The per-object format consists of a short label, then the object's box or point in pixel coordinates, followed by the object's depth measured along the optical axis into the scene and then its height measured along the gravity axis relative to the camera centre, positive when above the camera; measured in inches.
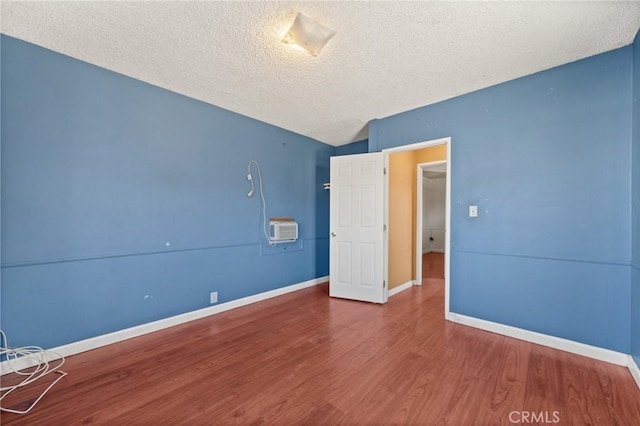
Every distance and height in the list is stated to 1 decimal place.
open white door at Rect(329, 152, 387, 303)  144.1 -9.4
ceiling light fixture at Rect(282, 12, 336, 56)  72.1 +50.9
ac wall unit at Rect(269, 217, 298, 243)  151.4 -10.6
